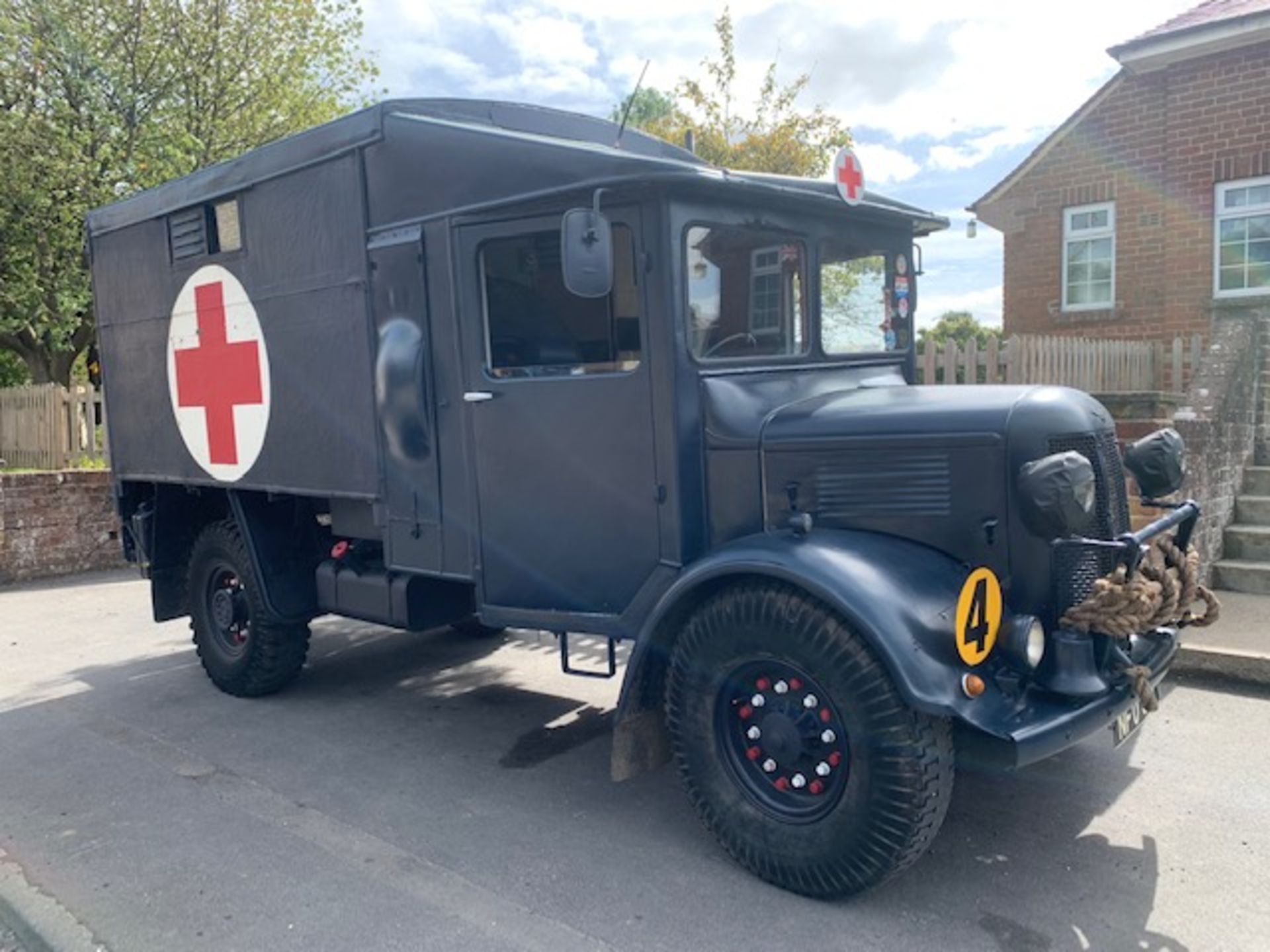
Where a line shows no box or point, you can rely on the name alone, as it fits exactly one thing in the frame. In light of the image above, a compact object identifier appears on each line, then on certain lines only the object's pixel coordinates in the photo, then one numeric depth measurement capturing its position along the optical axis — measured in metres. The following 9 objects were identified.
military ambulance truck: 3.07
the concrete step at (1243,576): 6.58
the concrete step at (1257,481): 7.45
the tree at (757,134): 13.71
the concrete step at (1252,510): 7.17
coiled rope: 3.08
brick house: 10.92
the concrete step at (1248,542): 6.85
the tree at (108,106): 13.20
